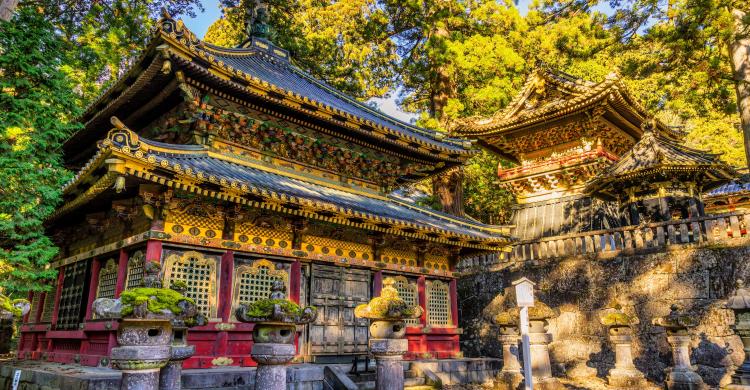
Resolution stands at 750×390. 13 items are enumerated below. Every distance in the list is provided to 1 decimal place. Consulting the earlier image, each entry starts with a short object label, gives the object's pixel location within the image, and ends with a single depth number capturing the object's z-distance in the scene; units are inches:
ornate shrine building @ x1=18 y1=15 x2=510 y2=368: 370.6
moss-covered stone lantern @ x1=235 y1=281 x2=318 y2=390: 255.1
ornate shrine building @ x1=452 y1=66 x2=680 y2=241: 719.7
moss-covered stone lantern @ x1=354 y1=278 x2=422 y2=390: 305.4
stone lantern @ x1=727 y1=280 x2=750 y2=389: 362.9
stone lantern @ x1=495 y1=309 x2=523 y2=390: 471.3
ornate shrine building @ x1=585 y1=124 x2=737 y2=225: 576.4
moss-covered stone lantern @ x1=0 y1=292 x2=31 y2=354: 285.8
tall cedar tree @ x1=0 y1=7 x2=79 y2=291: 369.7
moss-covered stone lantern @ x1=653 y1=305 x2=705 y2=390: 417.4
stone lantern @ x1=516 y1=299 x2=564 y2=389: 438.6
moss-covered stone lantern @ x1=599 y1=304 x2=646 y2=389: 454.9
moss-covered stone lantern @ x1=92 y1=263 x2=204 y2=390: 214.2
